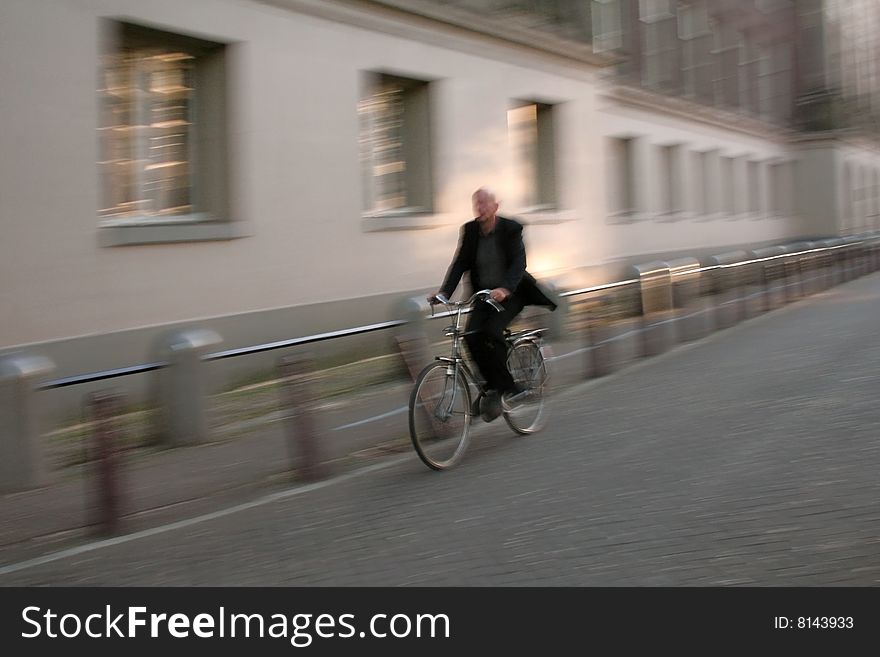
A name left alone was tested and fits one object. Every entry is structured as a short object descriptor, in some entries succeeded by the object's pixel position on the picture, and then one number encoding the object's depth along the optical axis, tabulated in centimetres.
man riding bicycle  807
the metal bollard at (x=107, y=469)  630
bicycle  754
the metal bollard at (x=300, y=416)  750
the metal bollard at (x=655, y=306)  1355
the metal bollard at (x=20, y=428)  690
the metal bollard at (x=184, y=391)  737
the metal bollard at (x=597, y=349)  1185
